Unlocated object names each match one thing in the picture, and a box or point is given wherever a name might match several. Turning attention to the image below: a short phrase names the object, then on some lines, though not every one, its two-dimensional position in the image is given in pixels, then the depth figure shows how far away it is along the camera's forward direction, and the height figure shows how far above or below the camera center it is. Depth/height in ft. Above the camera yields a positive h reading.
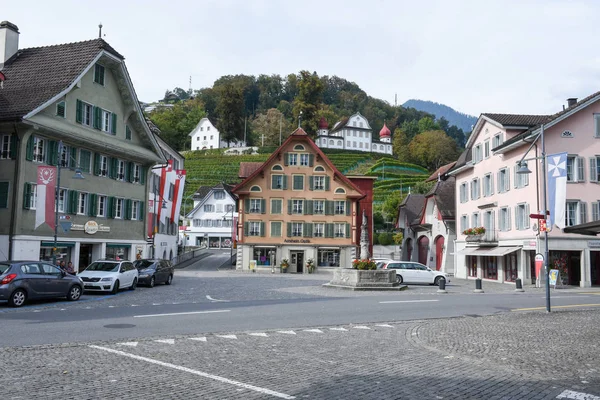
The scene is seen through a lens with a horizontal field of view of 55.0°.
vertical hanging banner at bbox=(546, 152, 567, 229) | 88.53 +7.89
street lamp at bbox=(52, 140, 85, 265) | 84.29 +9.58
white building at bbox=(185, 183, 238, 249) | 284.41 +12.23
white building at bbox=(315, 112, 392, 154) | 439.22 +85.46
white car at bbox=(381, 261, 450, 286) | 110.11 -4.58
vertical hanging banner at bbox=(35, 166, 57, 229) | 87.81 +7.06
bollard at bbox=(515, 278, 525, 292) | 102.62 -6.24
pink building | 118.52 +12.39
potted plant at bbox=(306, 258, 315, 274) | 168.96 -5.78
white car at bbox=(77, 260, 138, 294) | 78.54 -4.71
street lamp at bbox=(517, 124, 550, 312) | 60.80 +0.39
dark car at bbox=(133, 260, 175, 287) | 94.53 -4.74
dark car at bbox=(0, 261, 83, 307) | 59.52 -4.49
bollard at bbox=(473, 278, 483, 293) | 95.96 -6.29
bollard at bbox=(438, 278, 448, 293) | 93.27 -6.15
